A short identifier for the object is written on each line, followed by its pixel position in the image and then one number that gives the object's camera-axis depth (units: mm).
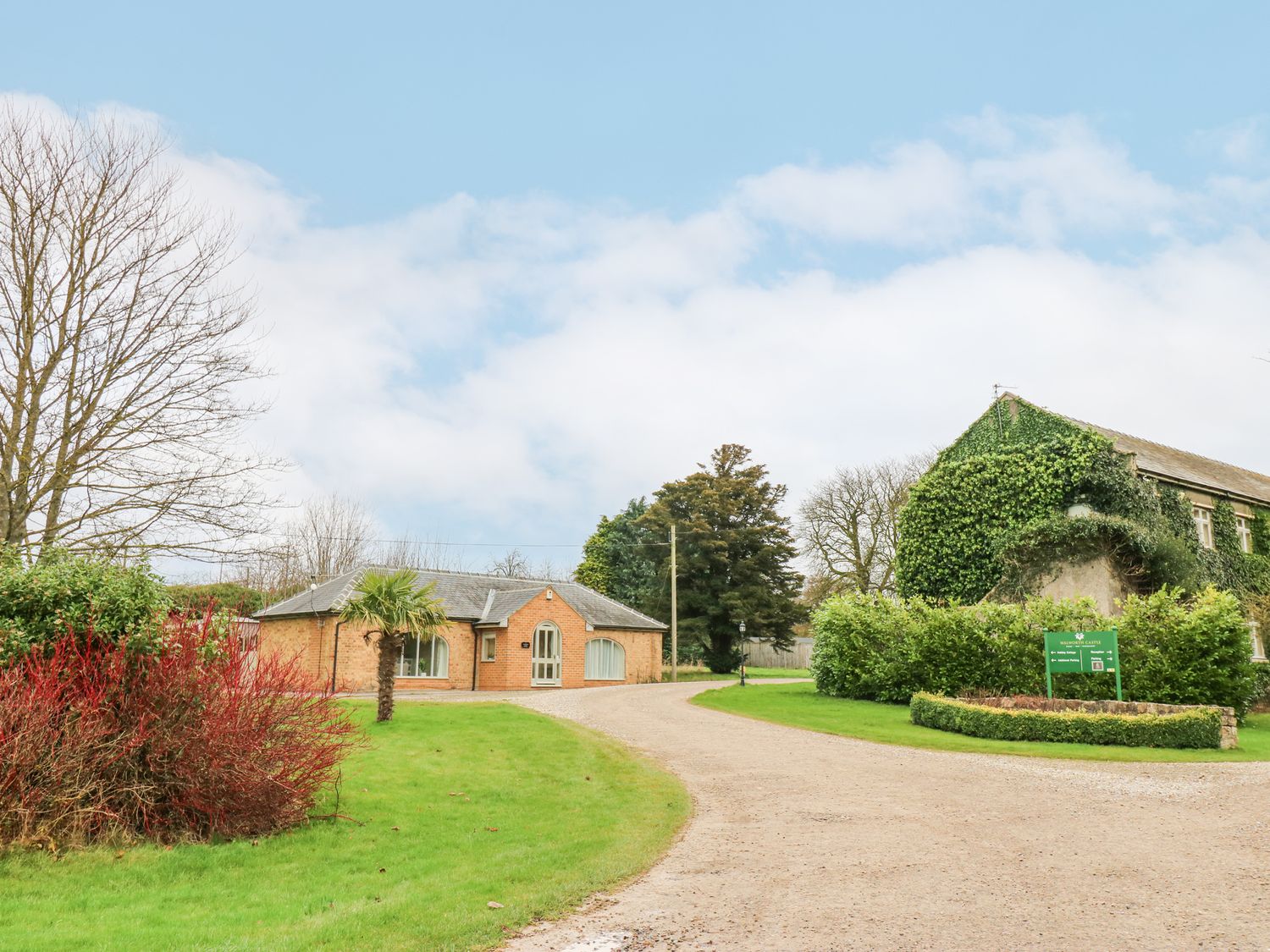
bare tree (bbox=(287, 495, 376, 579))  51406
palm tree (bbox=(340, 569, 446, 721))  18109
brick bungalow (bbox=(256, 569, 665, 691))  29531
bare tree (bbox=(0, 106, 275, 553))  13961
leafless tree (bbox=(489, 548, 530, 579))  67938
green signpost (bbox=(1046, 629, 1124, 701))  19109
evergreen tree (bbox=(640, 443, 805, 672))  46344
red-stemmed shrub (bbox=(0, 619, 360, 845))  8273
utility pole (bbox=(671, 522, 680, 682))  40031
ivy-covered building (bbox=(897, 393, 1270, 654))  26281
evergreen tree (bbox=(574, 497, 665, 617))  53344
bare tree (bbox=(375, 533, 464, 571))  59219
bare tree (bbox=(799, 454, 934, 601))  47719
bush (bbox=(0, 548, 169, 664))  9320
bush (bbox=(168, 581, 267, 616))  38312
